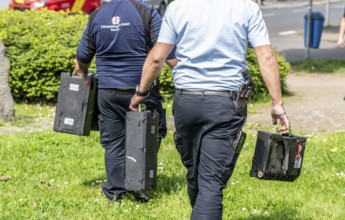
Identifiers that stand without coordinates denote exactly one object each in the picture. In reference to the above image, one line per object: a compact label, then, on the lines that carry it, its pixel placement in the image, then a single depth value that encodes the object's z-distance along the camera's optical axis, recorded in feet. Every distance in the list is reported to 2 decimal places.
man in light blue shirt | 15.31
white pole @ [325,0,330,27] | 85.46
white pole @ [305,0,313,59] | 53.28
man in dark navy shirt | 19.25
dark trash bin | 54.54
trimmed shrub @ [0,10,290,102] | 34.42
